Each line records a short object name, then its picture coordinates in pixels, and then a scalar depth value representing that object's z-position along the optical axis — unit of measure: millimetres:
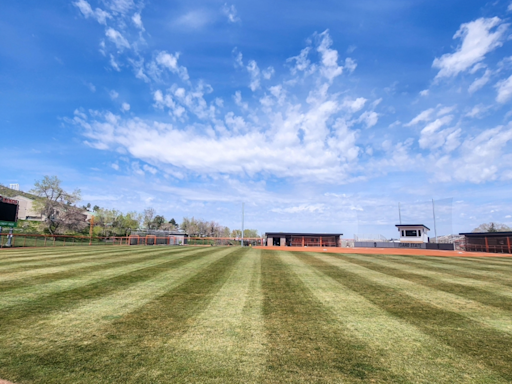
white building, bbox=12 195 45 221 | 81062
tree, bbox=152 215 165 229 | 97912
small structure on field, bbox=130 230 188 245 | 42284
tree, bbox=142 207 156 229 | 93750
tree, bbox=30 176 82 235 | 49875
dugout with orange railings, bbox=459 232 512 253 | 32406
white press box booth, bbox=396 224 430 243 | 50219
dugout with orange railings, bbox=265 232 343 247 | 49312
